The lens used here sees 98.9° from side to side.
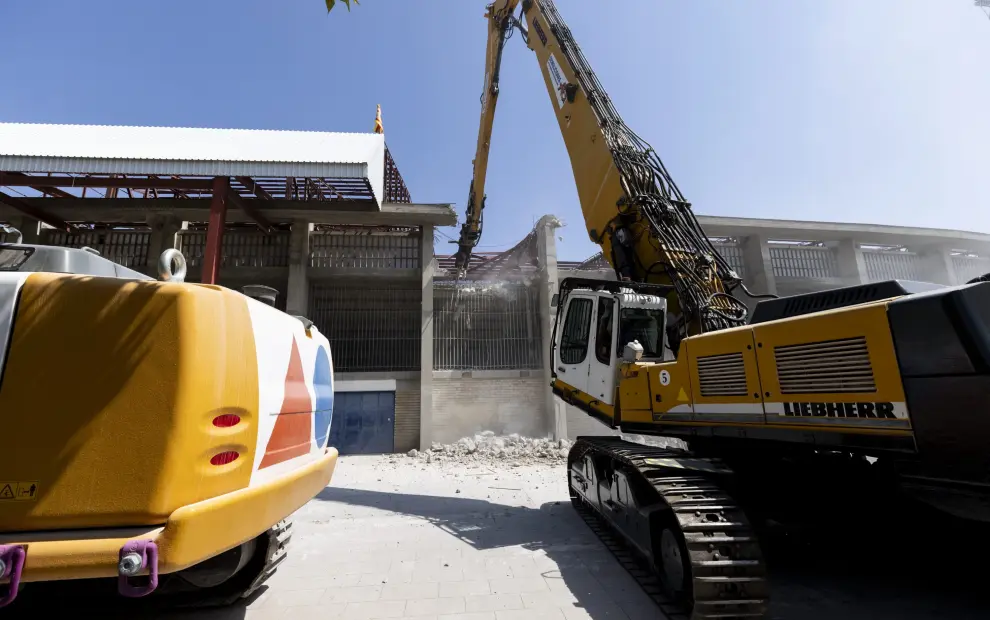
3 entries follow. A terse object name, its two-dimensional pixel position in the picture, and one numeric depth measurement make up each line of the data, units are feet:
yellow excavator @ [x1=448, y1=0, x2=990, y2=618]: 6.66
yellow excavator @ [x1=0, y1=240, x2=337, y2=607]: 5.20
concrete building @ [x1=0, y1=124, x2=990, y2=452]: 36.88
